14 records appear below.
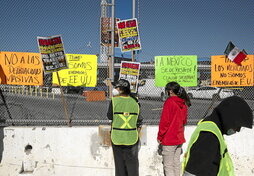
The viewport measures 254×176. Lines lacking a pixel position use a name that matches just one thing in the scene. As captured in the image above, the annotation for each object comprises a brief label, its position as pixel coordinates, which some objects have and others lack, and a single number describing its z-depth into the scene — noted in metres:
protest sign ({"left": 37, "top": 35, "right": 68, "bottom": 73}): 3.88
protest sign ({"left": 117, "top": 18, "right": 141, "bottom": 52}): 4.36
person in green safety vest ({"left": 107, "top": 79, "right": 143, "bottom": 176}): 3.29
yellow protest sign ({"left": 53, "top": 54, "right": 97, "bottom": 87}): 4.39
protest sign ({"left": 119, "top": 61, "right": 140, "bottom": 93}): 4.45
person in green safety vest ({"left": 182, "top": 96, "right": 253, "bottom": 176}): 1.51
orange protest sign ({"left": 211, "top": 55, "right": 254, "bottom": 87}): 4.81
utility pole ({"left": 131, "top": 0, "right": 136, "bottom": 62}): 4.37
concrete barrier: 4.12
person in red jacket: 3.33
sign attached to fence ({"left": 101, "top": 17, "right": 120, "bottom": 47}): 4.48
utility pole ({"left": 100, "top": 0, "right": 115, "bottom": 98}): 4.24
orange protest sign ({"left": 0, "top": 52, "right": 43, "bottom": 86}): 4.26
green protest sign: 4.64
